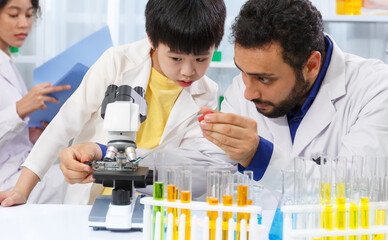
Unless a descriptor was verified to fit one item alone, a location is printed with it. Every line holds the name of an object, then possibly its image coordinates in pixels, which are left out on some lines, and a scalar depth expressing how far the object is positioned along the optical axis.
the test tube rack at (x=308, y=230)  0.89
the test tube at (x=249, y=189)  0.94
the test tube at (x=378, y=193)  0.93
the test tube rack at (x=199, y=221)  0.91
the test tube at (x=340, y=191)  0.91
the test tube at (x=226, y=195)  0.93
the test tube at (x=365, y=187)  0.92
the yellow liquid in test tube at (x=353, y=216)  0.91
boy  1.74
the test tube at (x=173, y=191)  0.96
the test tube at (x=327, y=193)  0.90
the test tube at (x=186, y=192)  0.95
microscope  1.19
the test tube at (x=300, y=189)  0.90
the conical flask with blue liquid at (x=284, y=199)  0.95
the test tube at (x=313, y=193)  0.91
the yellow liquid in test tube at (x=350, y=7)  3.11
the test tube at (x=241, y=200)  0.93
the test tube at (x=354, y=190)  0.91
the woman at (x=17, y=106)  2.38
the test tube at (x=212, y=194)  0.94
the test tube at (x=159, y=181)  0.98
